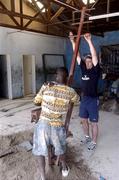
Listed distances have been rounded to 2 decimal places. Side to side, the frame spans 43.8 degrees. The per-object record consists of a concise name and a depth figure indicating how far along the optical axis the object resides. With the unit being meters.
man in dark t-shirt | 2.25
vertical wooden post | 1.81
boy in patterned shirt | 1.61
